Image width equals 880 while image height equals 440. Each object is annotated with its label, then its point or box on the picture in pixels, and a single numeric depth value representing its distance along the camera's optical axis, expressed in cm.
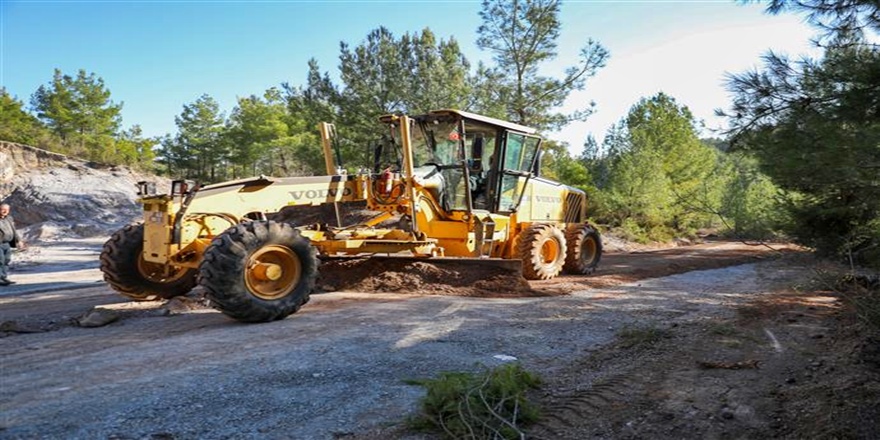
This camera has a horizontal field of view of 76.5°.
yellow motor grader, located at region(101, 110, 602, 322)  614
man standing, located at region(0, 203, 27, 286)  1020
